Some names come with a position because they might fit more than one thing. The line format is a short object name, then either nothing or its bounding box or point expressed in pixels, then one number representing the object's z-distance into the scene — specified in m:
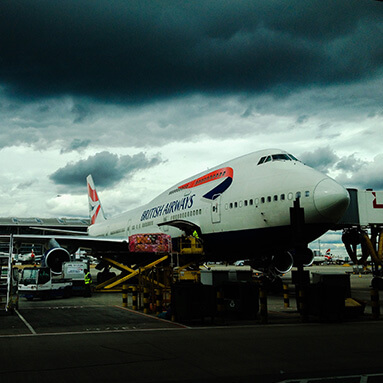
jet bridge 23.56
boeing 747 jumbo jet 16.47
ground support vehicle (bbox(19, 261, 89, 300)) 20.95
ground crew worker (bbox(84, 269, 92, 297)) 21.77
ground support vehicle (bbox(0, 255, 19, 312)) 14.92
